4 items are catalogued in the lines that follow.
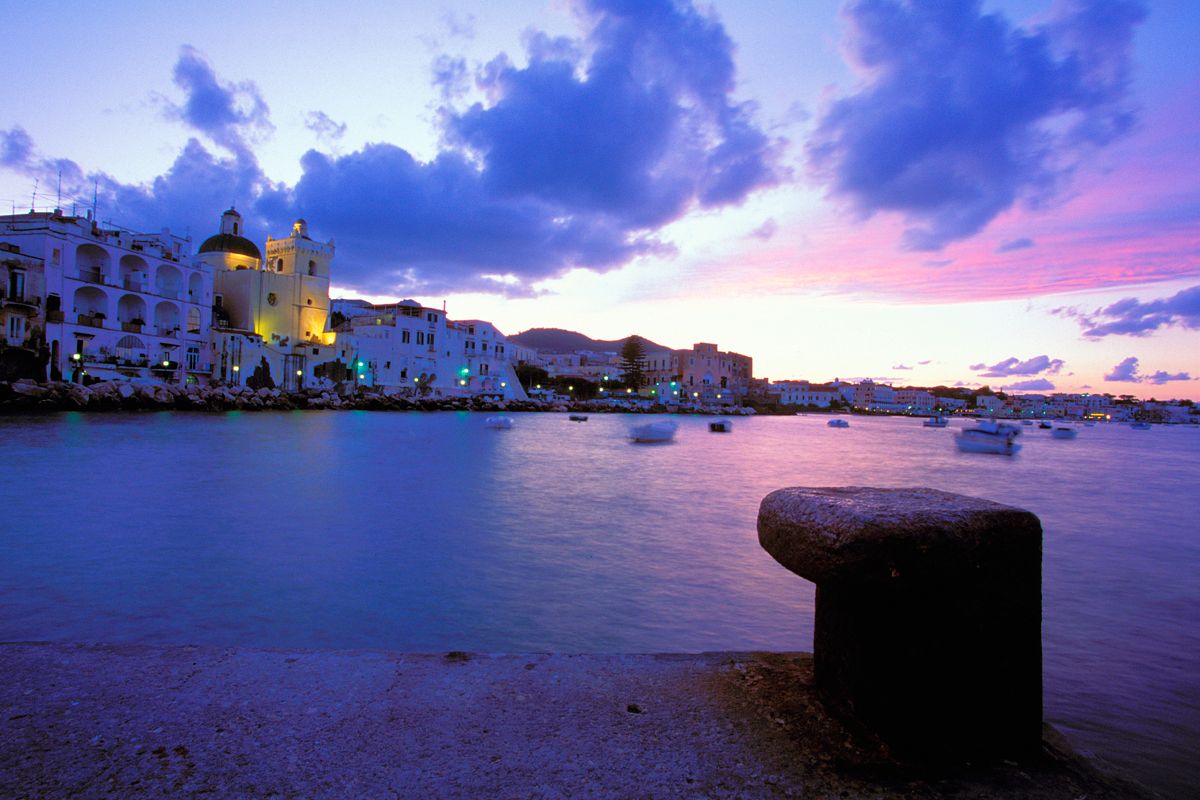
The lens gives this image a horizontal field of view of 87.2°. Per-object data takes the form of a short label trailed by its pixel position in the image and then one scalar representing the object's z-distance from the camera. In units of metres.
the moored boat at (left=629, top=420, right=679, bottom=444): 35.94
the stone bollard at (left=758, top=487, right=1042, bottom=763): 1.92
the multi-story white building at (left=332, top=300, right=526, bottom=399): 63.38
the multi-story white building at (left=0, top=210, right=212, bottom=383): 38.31
